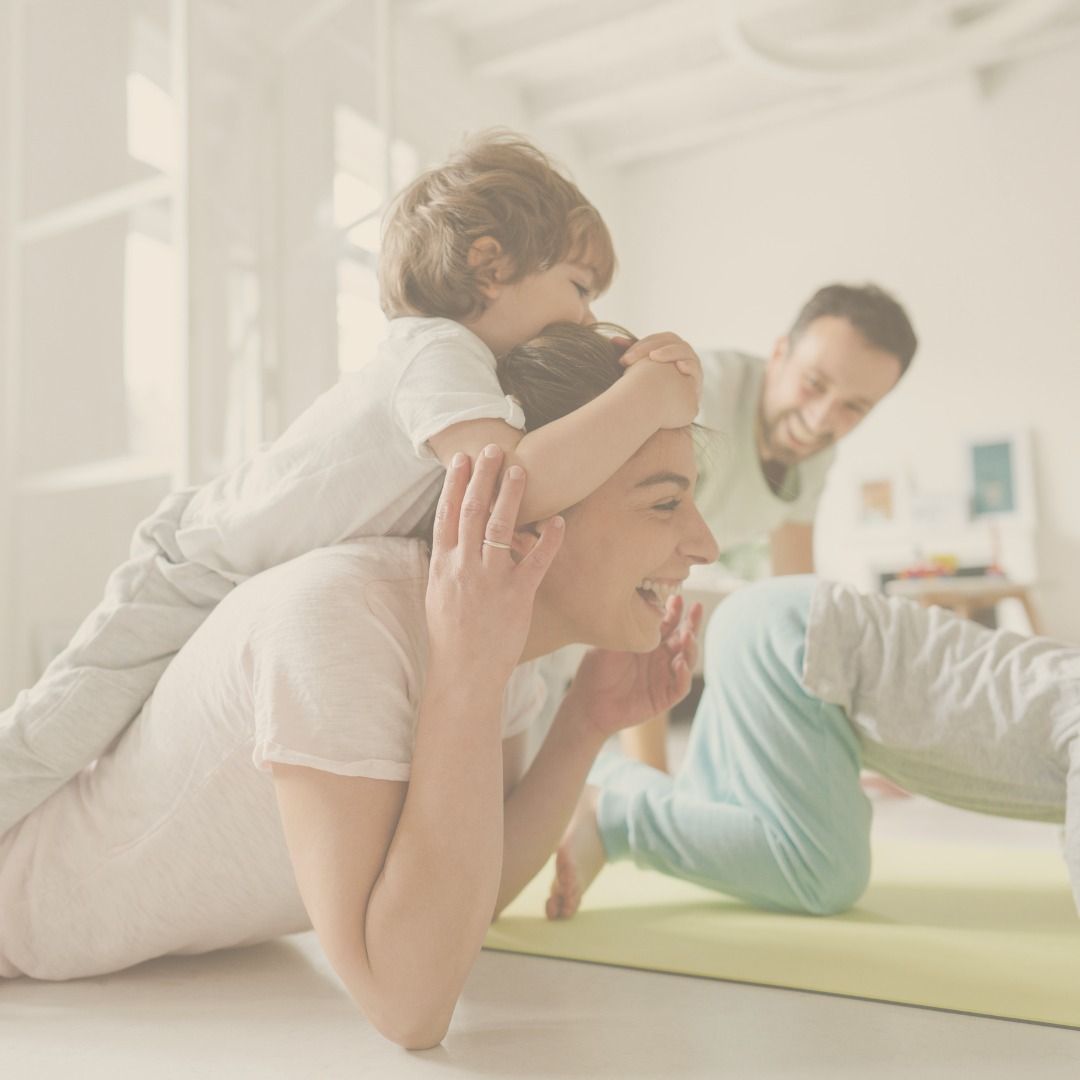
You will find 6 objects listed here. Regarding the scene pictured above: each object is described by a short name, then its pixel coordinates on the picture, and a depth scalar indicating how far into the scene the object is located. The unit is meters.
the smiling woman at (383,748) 0.88
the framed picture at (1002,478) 6.13
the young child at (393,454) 1.06
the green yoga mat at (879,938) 1.13
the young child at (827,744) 1.29
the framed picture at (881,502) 6.48
